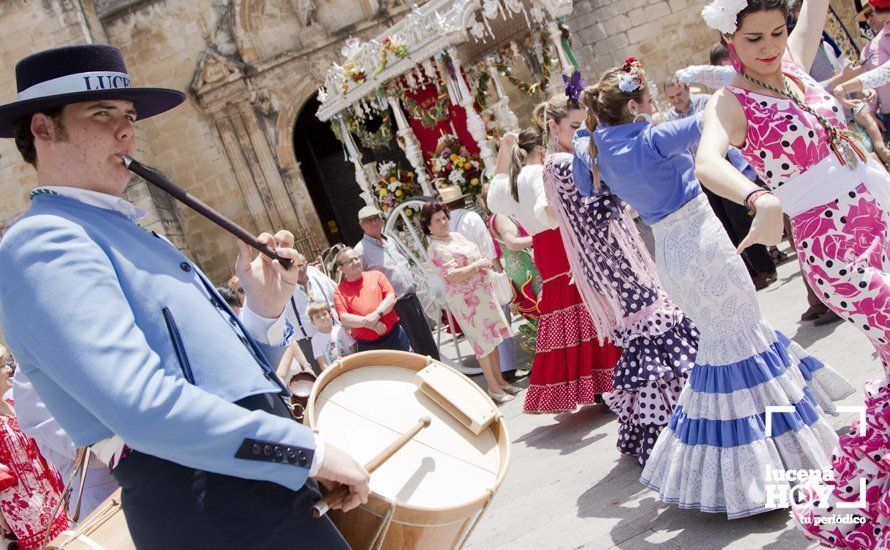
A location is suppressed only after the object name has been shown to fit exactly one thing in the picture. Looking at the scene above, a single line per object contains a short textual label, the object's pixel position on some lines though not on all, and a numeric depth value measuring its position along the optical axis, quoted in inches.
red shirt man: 263.7
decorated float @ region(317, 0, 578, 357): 332.8
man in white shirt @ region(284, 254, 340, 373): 285.6
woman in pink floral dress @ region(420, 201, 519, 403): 271.9
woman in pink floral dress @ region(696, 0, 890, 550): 95.0
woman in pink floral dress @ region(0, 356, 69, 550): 169.6
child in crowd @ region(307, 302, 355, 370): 278.5
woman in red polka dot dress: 208.7
